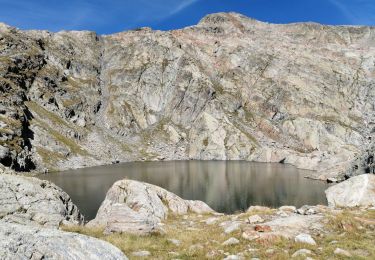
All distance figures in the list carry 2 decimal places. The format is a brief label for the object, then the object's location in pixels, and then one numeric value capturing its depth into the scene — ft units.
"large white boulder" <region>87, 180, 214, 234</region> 122.87
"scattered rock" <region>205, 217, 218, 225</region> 107.68
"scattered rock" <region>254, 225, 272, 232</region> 79.36
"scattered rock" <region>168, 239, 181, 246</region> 73.10
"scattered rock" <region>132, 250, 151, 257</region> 62.99
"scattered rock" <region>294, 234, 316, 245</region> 70.80
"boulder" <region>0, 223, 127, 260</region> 33.91
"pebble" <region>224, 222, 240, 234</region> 84.73
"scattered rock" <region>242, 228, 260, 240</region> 73.89
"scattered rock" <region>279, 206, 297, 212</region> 115.40
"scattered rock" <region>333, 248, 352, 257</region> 62.39
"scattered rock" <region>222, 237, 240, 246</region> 71.15
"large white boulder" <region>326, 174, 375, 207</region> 151.12
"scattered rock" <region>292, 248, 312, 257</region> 62.38
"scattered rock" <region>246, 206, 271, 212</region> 129.75
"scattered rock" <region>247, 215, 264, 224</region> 95.66
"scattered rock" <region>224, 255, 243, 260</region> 60.59
